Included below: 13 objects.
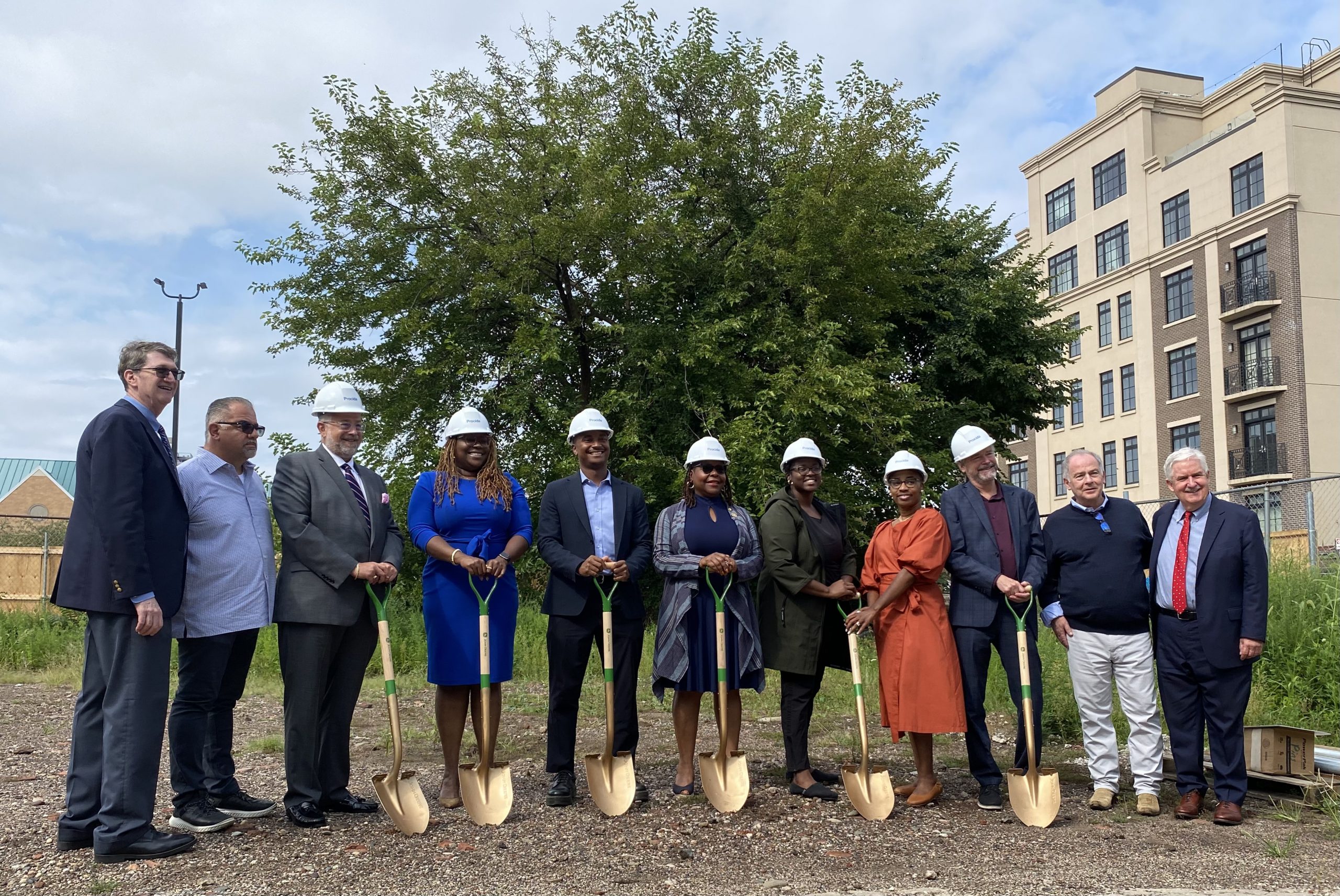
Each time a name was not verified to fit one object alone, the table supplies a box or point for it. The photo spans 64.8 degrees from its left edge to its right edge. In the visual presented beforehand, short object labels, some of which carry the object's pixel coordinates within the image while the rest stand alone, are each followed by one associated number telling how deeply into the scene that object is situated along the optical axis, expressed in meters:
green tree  16.69
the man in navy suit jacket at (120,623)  4.65
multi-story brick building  31.84
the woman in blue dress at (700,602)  5.93
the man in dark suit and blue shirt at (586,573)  5.89
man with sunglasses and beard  5.18
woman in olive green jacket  6.05
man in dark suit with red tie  5.69
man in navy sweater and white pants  5.90
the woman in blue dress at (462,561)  5.66
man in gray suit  5.31
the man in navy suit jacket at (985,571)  5.84
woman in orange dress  5.76
